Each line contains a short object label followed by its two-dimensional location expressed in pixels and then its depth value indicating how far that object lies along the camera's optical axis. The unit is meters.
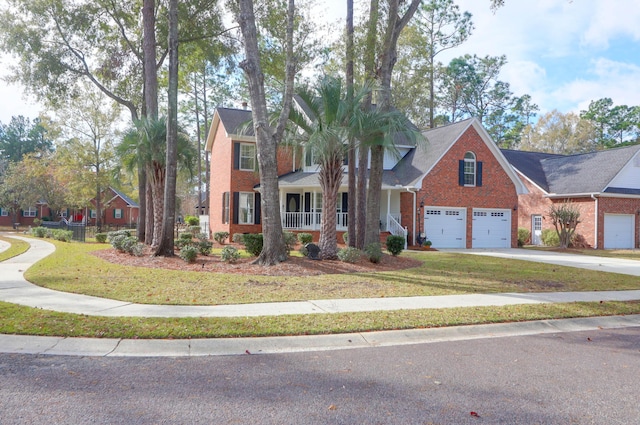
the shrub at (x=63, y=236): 23.02
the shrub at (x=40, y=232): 25.63
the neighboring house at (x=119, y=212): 49.97
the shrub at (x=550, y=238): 25.07
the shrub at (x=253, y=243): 14.62
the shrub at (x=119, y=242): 15.74
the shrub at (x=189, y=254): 13.20
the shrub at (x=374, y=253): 13.73
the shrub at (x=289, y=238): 16.40
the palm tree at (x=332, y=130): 12.71
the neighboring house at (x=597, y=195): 24.31
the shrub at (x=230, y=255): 13.05
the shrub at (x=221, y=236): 21.95
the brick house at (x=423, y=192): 22.23
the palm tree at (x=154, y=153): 15.85
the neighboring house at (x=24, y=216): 47.38
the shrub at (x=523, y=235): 25.53
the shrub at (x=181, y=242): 17.06
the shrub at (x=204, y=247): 14.91
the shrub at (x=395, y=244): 15.57
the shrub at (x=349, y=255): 13.41
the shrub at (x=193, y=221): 36.19
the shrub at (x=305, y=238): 20.31
